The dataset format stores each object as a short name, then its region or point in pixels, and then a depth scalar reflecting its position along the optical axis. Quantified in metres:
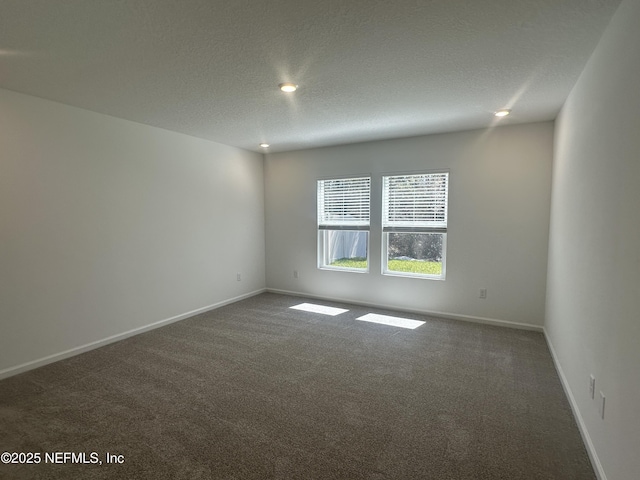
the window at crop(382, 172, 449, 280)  4.57
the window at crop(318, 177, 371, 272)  5.16
